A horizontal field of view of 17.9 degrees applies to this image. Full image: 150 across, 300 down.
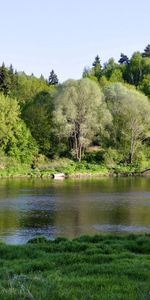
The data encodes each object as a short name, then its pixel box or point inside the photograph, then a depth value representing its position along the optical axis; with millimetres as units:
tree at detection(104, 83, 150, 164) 80250
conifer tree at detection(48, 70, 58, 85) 154250
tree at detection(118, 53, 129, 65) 183750
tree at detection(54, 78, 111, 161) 77188
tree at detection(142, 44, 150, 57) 165488
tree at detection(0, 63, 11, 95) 92125
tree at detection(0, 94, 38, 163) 76875
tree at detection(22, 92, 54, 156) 82875
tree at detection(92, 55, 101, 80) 152312
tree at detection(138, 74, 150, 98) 106688
